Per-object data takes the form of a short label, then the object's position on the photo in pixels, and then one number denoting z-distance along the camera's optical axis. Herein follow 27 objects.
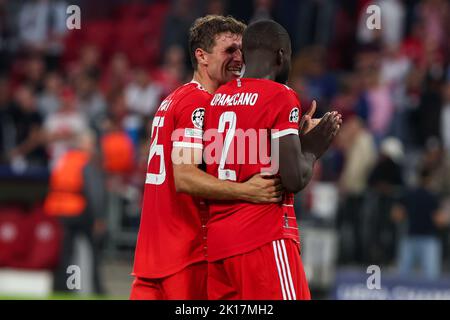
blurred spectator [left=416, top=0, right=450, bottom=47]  17.08
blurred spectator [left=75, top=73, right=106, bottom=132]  17.11
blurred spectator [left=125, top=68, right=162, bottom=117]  17.16
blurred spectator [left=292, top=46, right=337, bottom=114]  16.52
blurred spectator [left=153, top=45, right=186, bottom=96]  17.14
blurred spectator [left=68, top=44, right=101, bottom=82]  18.16
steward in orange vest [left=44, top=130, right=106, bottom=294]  14.35
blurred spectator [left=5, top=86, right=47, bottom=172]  16.88
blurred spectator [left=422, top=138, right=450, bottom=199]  14.61
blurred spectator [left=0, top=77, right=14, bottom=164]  17.48
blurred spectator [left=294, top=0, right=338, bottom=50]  18.27
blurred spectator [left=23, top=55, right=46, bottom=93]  18.31
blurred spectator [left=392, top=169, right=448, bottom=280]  14.44
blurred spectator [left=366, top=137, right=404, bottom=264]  14.60
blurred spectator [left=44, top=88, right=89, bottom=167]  16.09
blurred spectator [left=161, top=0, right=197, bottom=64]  18.22
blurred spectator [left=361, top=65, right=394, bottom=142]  15.91
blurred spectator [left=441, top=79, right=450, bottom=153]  15.60
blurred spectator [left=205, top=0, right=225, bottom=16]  17.38
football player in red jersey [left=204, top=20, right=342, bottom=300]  6.20
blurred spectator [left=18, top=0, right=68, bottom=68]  19.17
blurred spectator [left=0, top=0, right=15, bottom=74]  19.31
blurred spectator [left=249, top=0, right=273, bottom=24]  17.45
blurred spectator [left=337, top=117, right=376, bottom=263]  14.65
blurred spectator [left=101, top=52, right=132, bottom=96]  17.80
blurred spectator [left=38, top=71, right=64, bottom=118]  17.67
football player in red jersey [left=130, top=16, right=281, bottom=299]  6.55
